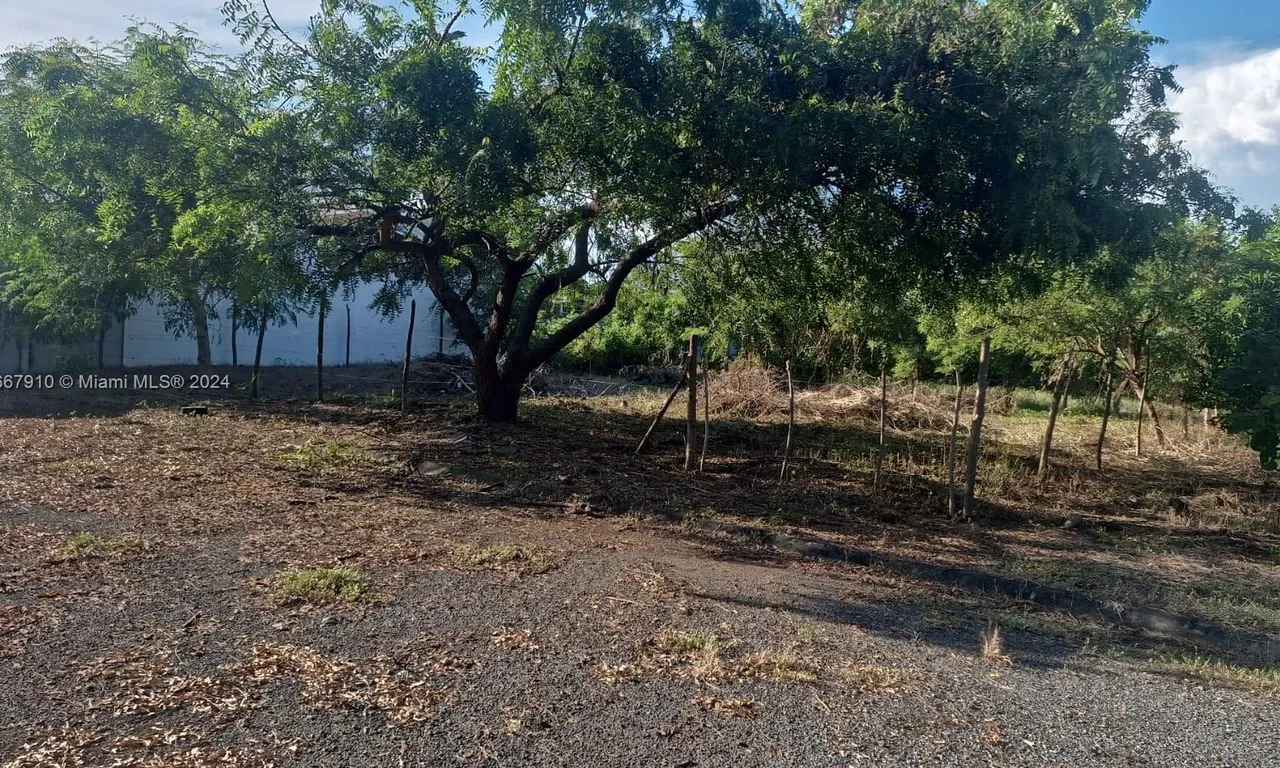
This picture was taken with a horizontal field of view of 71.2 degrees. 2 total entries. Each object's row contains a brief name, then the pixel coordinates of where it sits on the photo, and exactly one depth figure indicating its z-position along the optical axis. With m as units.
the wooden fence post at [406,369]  14.20
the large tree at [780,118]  7.93
